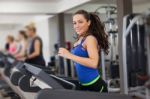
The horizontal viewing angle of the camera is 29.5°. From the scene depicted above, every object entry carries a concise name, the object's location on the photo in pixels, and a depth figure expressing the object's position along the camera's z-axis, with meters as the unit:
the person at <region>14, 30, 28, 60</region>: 7.86
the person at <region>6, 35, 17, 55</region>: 8.26
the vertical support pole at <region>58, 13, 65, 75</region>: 6.90
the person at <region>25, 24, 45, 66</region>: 4.71
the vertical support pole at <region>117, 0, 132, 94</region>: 4.04
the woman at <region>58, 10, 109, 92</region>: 1.93
